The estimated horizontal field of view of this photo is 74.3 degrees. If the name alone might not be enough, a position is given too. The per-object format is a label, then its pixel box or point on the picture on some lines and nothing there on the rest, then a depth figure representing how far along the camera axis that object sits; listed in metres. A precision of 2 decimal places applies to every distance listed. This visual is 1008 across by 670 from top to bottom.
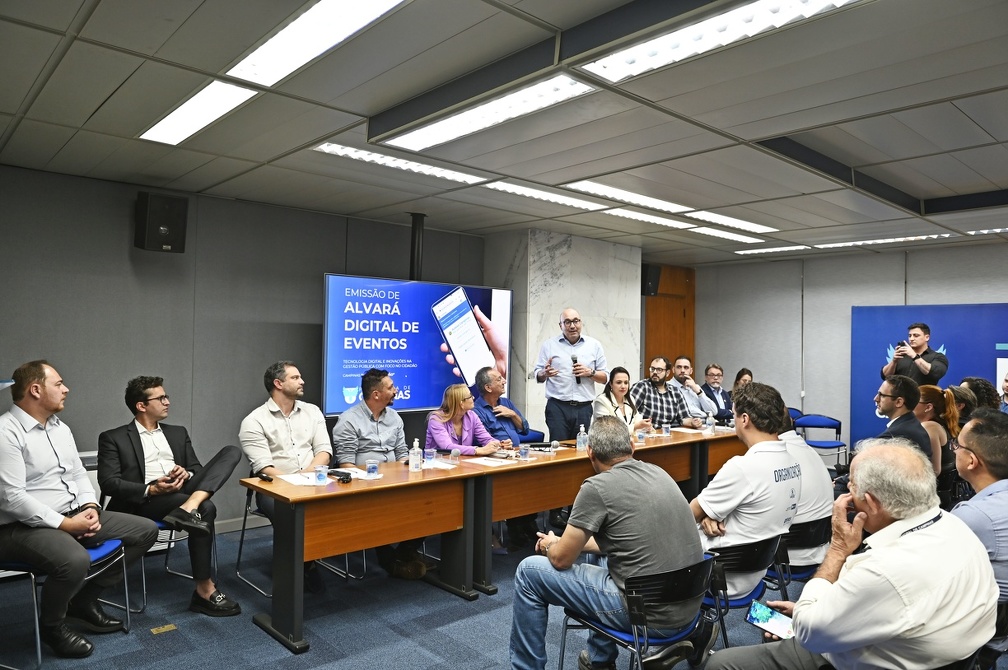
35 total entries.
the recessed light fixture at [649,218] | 6.00
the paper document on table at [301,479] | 3.57
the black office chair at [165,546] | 3.79
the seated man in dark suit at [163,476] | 3.75
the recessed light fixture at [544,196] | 5.05
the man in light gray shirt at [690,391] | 7.52
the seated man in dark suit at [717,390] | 7.78
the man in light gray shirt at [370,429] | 4.55
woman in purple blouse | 4.77
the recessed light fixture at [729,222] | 6.09
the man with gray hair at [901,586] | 1.68
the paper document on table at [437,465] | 4.16
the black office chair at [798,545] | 3.10
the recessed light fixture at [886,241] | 7.17
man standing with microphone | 6.13
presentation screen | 5.82
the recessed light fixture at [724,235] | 6.93
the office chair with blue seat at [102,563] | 3.14
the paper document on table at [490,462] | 4.33
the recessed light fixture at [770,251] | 8.09
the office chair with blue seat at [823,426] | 7.65
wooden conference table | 3.34
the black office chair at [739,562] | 2.80
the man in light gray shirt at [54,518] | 3.12
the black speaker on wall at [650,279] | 9.02
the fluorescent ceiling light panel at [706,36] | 2.20
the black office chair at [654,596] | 2.40
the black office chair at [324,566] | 4.14
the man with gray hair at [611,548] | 2.52
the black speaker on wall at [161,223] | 4.98
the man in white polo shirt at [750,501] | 2.85
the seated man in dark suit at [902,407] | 4.08
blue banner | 7.68
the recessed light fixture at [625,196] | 4.99
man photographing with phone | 6.18
